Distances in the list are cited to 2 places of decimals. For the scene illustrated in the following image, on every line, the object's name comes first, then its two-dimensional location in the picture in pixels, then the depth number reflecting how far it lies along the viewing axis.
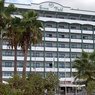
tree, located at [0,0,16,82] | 43.29
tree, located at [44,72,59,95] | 38.84
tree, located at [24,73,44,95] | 36.32
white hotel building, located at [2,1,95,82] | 102.88
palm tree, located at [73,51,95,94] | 57.62
